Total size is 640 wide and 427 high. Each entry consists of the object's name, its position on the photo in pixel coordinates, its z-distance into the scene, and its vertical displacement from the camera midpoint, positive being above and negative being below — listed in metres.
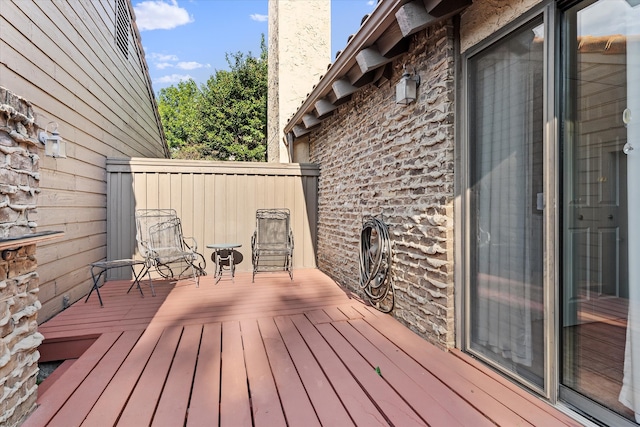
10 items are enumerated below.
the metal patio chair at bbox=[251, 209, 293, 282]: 5.04 -0.42
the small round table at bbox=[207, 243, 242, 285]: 4.60 -0.66
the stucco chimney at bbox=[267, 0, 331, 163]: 6.91 +3.41
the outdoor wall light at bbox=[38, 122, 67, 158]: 2.79 +0.59
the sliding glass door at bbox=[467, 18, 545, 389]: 1.80 +0.05
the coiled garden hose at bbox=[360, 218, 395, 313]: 3.04 -0.51
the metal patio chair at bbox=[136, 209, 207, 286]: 4.39 -0.41
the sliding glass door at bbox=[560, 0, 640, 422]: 1.40 +0.02
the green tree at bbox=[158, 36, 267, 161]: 13.98 +4.19
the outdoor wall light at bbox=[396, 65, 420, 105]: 2.63 +0.99
